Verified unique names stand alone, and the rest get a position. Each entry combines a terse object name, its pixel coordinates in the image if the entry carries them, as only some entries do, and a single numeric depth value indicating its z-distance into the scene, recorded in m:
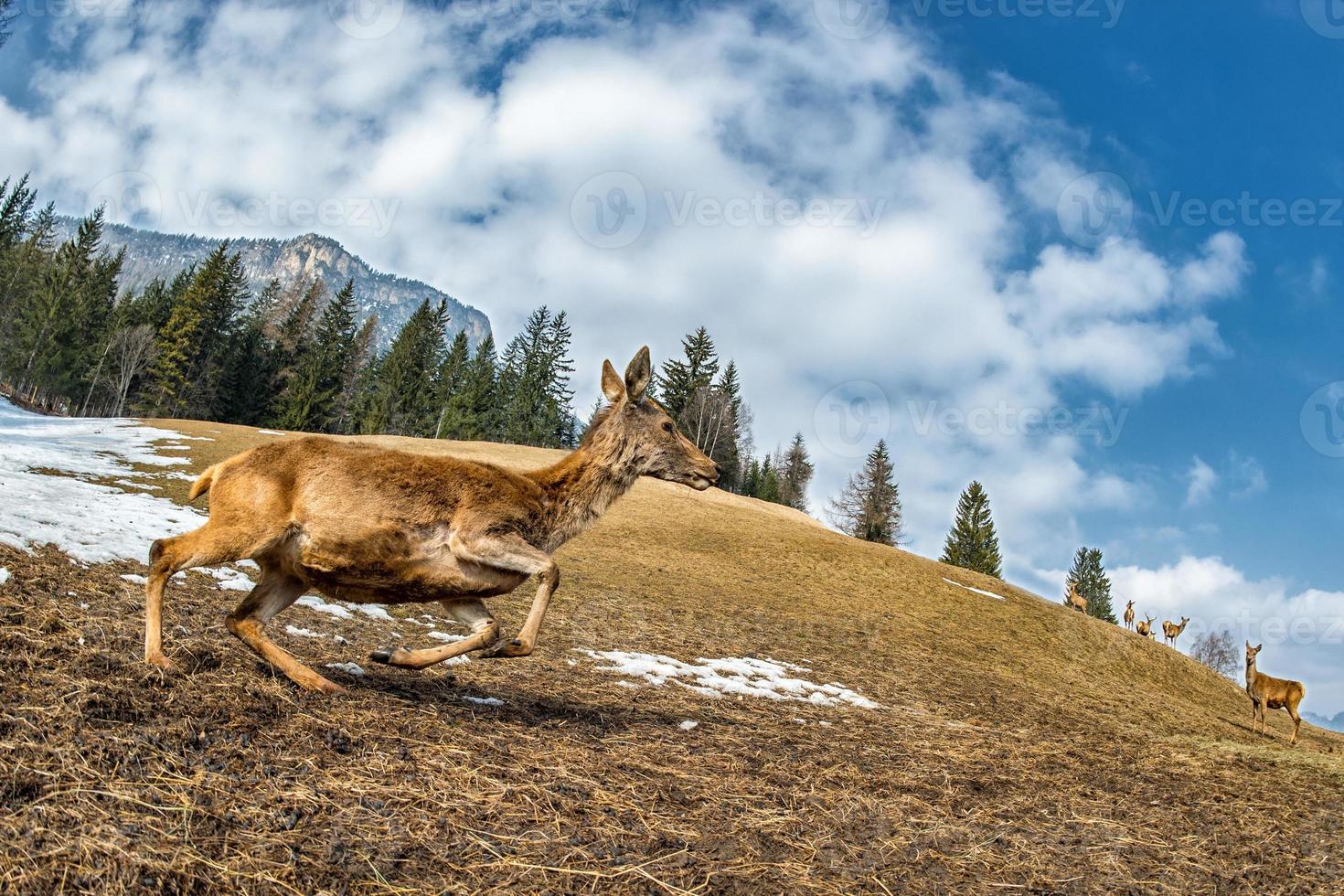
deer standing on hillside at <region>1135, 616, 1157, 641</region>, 44.69
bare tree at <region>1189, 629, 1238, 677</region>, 88.44
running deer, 5.26
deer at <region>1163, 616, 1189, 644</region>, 44.03
